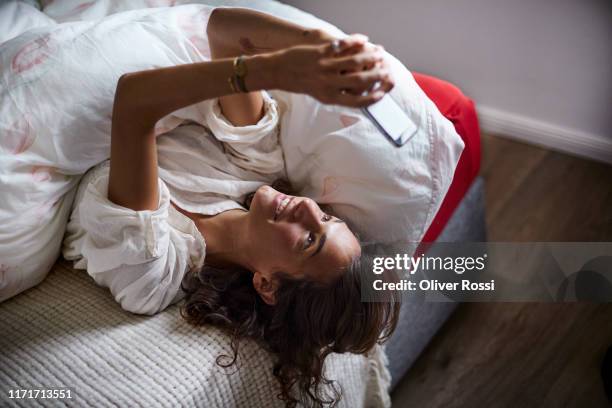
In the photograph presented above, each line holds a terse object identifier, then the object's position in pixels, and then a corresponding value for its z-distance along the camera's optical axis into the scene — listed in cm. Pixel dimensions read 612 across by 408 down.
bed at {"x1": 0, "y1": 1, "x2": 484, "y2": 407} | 105
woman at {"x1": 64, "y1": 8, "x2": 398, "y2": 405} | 108
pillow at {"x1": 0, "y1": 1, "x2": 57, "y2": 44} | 138
